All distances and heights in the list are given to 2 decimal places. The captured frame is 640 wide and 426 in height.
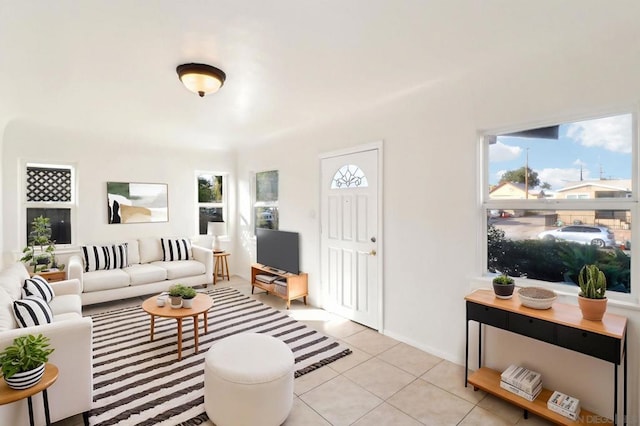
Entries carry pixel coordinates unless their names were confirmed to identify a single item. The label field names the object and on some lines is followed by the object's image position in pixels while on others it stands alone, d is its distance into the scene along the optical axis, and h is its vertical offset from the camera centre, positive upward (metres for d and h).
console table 1.79 -0.78
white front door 3.51 -0.34
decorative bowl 2.11 -0.63
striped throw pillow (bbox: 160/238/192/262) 5.09 -0.65
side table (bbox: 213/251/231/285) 5.59 -1.04
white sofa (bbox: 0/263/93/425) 1.84 -0.97
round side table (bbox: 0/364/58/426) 1.52 -0.90
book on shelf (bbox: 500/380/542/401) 2.10 -1.26
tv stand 4.25 -1.07
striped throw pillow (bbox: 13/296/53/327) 2.15 -0.71
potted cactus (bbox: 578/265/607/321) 1.89 -0.55
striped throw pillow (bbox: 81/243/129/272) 4.37 -0.67
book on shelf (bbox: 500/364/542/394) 2.12 -1.19
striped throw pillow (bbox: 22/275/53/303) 2.73 -0.70
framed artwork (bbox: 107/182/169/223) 4.95 +0.13
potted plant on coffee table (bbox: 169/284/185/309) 3.07 -0.86
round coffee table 2.88 -0.97
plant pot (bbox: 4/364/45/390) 1.56 -0.84
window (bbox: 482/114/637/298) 2.07 +0.05
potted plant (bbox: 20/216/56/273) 3.98 -0.49
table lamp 5.58 -0.35
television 4.50 -0.61
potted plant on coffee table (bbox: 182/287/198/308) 3.07 -0.86
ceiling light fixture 2.44 +1.06
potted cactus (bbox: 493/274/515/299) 2.31 -0.59
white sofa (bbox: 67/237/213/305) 4.09 -0.90
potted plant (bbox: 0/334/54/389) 1.57 -0.77
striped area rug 2.16 -1.35
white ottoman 1.90 -1.10
